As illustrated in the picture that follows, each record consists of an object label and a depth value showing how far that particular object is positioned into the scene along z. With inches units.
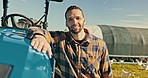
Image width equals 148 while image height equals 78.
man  38.1
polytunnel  245.8
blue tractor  23.5
